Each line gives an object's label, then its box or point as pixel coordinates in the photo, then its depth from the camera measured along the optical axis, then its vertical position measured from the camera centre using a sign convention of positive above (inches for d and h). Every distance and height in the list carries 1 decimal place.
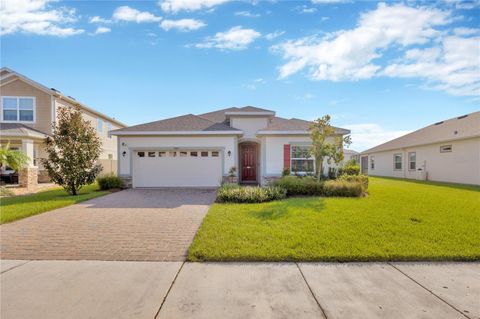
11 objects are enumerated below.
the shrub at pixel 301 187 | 397.4 -45.2
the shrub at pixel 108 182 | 494.6 -42.4
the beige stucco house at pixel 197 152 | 509.4 +19.9
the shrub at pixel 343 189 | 381.7 -47.5
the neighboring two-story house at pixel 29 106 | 615.5 +152.6
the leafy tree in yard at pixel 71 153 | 410.0 +16.7
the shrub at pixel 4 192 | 226.5 -28.3
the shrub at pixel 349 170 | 486.9 -20.6
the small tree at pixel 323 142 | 434.0 +34.8
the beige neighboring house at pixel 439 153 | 573.0 +19.7
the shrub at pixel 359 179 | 413.0 -34.1
